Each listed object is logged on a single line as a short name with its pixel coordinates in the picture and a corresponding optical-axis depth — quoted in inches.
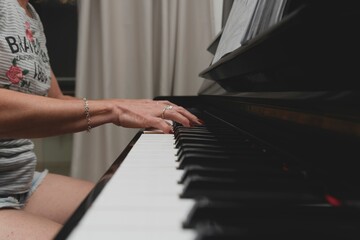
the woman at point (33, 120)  29.9
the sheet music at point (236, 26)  32.4
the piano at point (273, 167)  11.6
